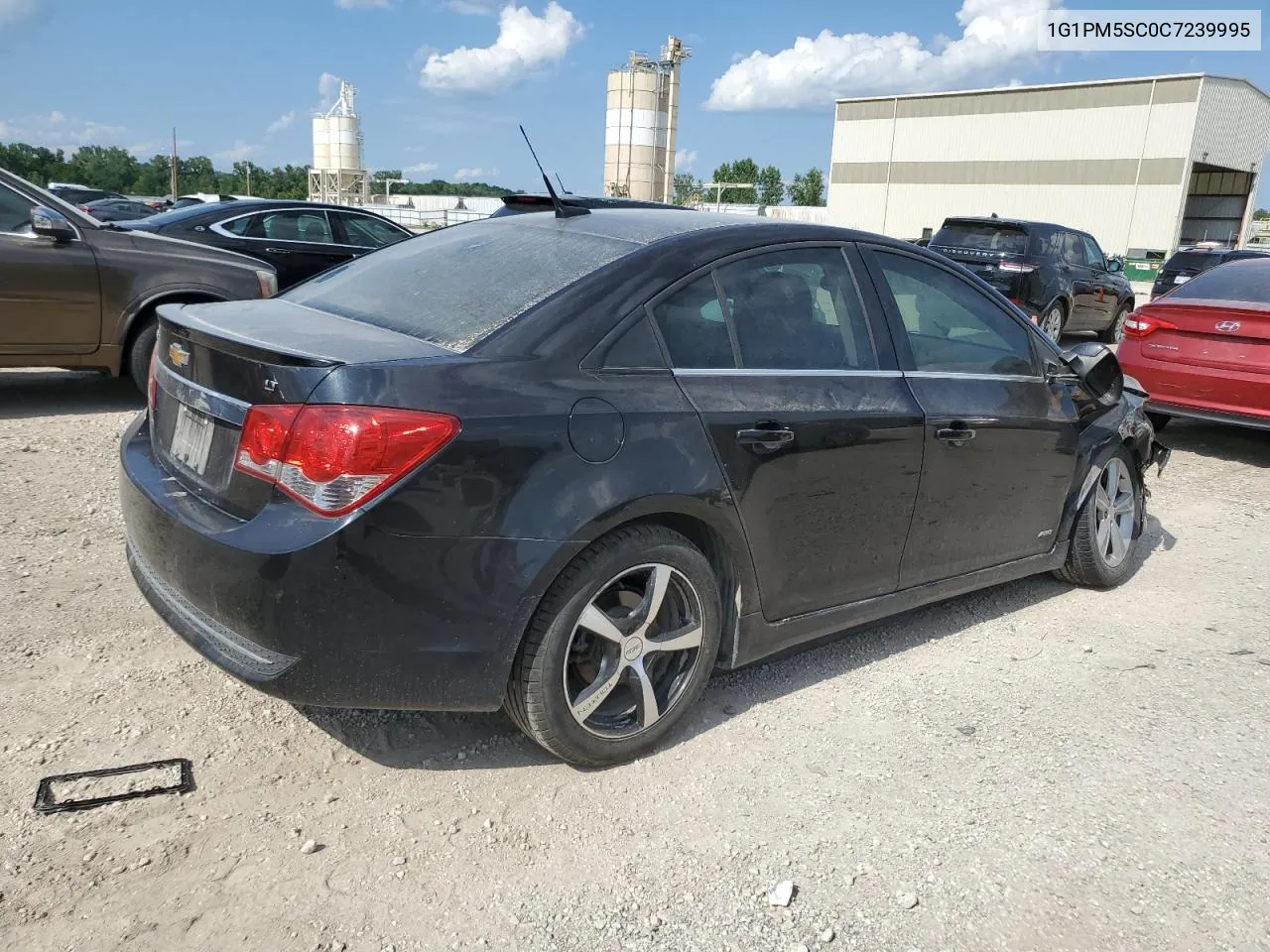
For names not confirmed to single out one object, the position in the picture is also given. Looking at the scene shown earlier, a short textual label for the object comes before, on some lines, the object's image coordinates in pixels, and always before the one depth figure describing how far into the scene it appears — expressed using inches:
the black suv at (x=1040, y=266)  501.0
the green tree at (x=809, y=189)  4758.9
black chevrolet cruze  96.1
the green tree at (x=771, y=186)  4771.2
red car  270.5
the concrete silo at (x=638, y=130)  2856.8
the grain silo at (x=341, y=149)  3193.9
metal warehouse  1686.8
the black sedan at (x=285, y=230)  362.9
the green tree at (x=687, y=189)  3860.7
